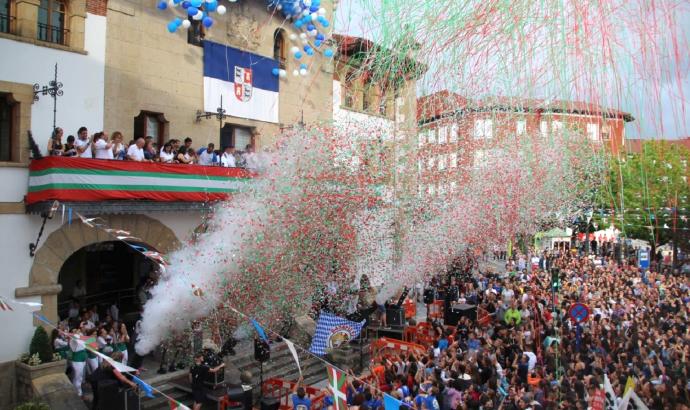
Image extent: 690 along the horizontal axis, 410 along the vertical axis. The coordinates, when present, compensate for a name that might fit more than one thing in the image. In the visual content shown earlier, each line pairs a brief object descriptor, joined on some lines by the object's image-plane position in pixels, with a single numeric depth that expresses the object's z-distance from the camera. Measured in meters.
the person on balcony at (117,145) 13.43
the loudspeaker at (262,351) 12.41
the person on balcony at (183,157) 15.02
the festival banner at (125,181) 12.12
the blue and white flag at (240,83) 17.11
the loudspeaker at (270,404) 10.70
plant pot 11.66
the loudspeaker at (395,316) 16.75
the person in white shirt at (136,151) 13.83
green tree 27.41
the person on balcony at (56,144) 12.51
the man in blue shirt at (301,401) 10.02
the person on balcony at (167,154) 14.65
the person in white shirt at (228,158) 16.50
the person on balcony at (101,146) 13.09
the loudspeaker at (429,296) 19.47
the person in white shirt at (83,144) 12.77
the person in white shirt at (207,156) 16.09
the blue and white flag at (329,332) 13.50
